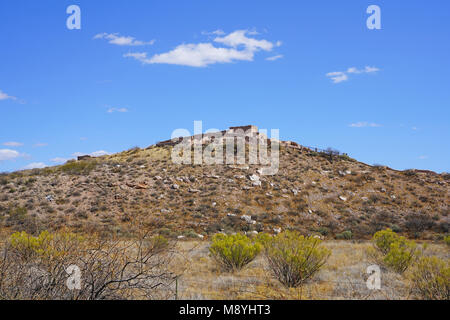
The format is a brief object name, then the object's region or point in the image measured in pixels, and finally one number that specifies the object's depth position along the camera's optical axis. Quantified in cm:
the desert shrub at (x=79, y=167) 3825
